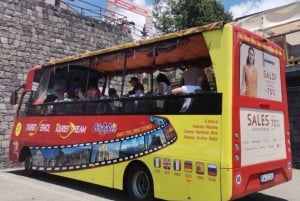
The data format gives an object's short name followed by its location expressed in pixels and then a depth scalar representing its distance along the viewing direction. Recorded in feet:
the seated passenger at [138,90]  26.93
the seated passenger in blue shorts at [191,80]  23.41
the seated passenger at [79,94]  31.68
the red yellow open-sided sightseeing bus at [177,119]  21.40
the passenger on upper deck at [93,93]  30.30
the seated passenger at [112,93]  28.38
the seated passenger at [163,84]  25.58
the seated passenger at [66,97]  32.63
